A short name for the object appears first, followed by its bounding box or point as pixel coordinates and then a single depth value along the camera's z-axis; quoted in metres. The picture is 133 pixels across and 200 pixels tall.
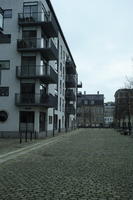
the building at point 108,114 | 149.38
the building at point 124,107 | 45.95
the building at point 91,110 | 117.25
